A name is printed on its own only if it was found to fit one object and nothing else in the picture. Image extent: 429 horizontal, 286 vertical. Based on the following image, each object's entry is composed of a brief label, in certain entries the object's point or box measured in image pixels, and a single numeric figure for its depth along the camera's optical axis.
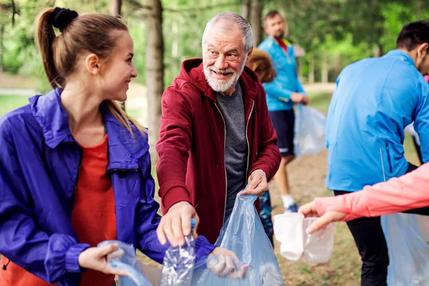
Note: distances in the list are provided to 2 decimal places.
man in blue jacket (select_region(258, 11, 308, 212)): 6.05
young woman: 1.74
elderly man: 2.61
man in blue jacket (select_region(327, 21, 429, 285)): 3.06
